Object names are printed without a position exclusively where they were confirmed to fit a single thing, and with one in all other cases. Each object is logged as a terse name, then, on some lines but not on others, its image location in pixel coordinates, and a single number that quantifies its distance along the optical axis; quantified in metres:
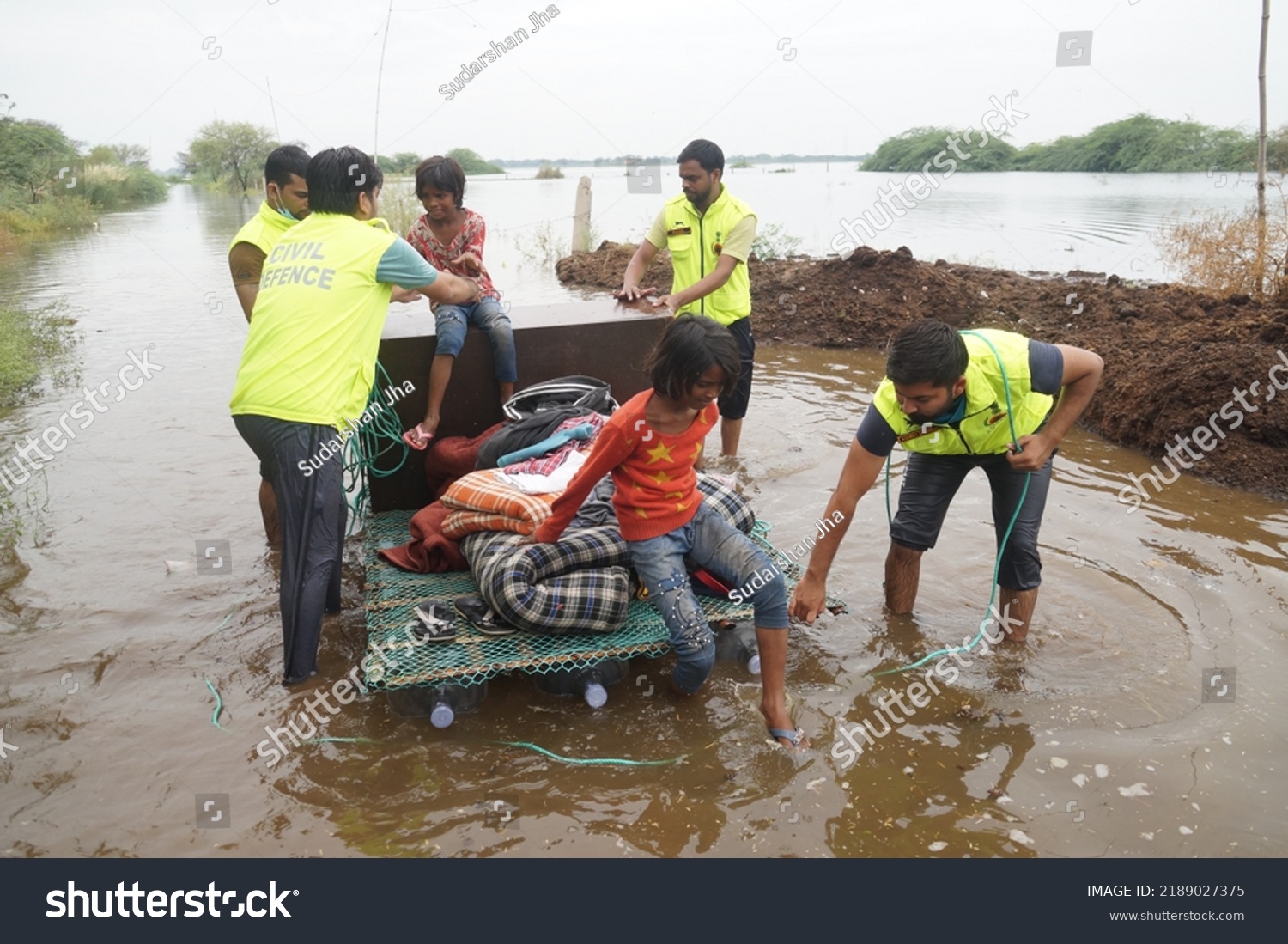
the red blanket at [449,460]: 4.84
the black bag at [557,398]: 4.82
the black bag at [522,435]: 4.52
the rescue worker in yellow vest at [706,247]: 5.68
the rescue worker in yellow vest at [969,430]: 3.20
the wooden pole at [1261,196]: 7.79
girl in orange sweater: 3.11
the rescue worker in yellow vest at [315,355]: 3.45
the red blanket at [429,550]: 4.21
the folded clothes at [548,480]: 4.02
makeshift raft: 3.44
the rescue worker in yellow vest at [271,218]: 4.41
